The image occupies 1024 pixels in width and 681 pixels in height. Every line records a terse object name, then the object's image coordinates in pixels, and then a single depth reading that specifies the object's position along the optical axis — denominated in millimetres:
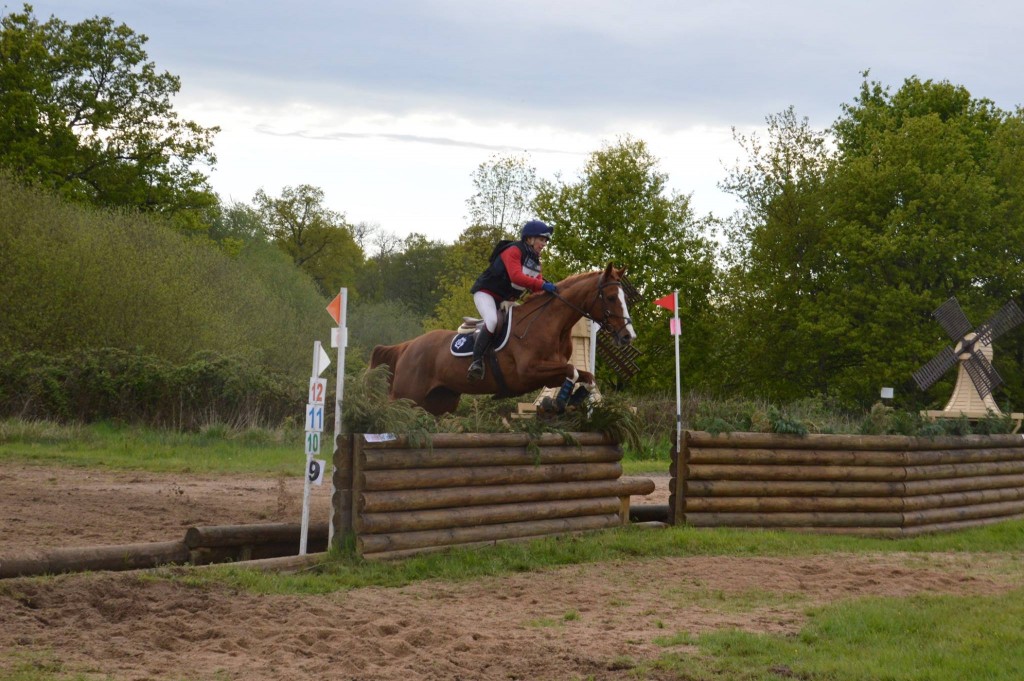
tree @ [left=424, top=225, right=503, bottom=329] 42719
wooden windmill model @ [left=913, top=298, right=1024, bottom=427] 24328
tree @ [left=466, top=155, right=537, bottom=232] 44812
